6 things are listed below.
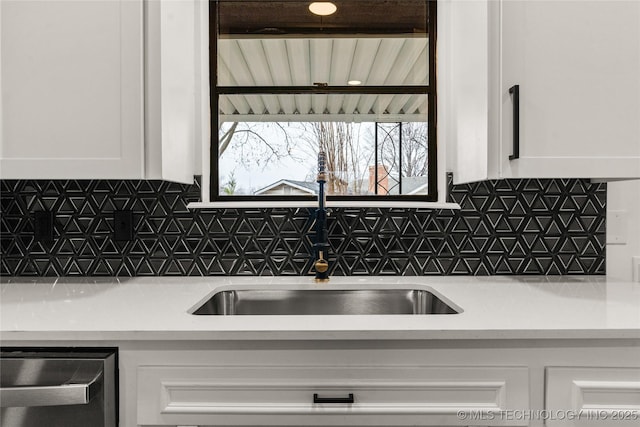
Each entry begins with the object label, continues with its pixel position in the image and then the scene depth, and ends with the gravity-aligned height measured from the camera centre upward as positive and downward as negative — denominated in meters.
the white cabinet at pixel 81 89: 1.21 +0.34
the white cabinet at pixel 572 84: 1.20 +0.35
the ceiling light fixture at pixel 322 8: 1.73 +0.81
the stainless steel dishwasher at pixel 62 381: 0.93 -0.36
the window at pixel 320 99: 1.72 +0.44
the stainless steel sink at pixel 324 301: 1.47 -0.31
